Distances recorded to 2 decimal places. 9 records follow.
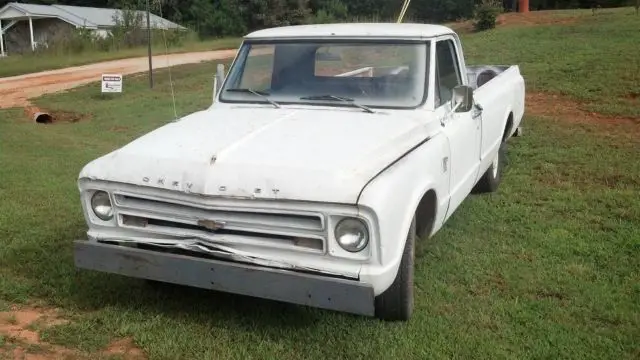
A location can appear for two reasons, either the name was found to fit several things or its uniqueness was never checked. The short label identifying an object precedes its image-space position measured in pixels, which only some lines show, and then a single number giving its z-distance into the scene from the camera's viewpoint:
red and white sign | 16.30
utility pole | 16.83
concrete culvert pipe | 13.61
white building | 39.03
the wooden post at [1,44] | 40.26
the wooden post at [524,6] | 28.44
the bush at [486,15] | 23.80
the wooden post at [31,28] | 38.92
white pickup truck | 3.24
